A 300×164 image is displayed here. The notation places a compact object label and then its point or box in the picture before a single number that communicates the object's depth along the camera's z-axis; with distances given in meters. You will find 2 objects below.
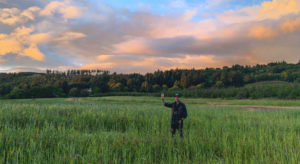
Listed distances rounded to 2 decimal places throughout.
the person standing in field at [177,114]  9.55
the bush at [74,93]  100.01
